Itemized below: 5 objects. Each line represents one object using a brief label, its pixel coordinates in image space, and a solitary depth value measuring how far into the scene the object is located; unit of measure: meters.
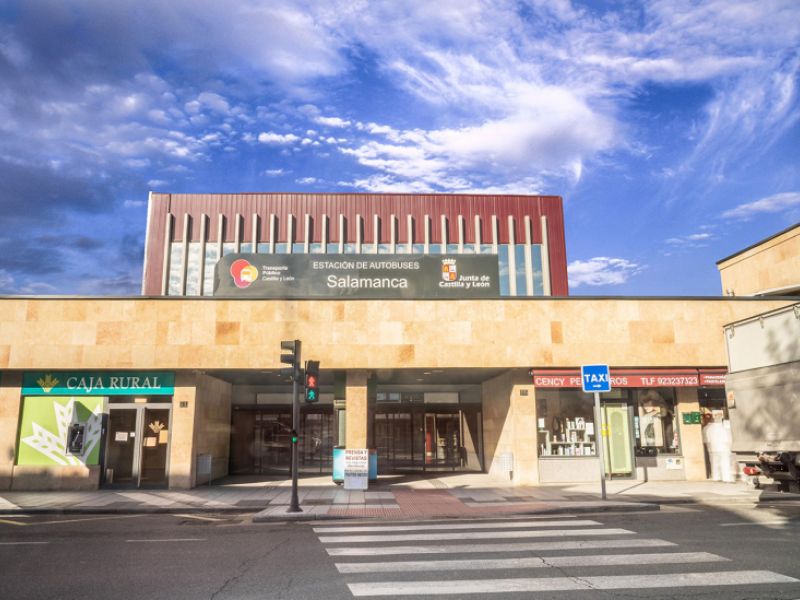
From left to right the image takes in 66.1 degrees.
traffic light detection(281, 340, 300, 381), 14.68
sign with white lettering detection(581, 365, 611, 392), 15.77
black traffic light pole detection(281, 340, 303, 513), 14.68
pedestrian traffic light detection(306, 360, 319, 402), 15.08
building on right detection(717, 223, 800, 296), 23.41
